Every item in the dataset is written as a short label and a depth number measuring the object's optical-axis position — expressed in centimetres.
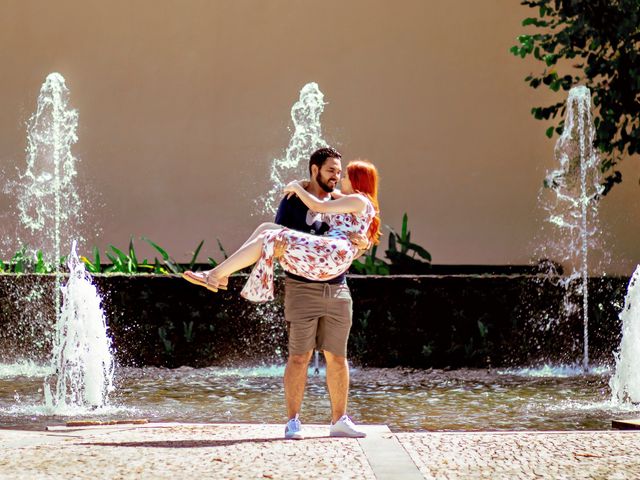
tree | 1514
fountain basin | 1067
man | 891
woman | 871
